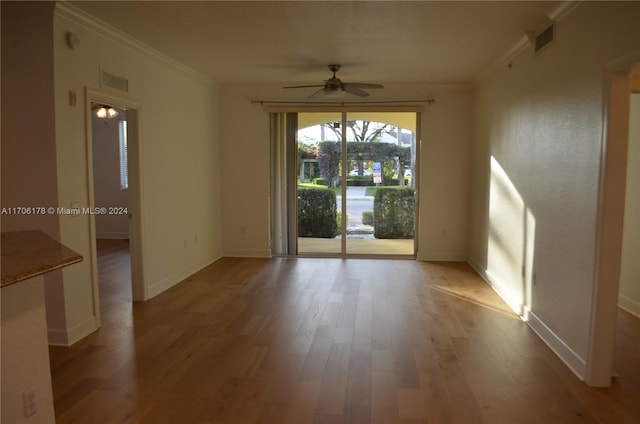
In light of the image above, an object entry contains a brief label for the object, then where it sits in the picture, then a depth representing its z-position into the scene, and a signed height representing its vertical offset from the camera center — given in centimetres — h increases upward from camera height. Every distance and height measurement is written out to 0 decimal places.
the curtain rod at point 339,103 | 661 +111
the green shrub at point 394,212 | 703 -55
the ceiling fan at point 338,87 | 509 +103
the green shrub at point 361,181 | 702 -8
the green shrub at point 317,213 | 716 -59
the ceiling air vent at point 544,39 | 362 +117
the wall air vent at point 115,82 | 402 +87
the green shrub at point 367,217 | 713 -64
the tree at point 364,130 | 690 +72
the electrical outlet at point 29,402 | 188 -96
